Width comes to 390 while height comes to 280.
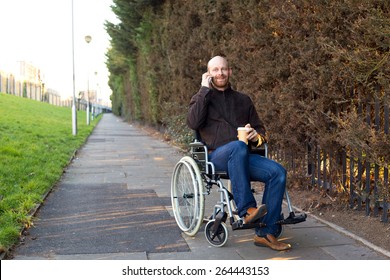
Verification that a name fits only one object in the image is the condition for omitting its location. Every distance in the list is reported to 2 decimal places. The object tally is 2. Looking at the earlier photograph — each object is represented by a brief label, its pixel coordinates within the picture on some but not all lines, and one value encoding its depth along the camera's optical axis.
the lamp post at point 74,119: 17.72
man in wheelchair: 3.84
